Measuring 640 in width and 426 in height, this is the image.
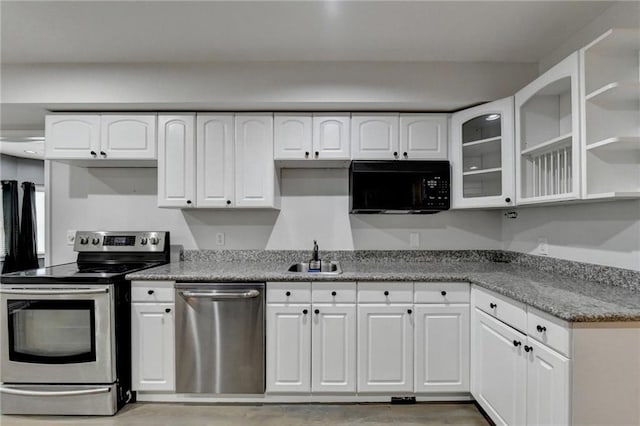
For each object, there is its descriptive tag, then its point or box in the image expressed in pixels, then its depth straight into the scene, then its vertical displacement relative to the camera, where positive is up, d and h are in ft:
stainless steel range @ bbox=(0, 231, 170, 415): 6.95 -2.87
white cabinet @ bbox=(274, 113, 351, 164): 8.32 +1.94
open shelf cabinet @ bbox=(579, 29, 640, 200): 5.32 +1.49
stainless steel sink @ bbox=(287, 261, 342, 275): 9.04 -1.55
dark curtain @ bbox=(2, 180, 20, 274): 14.65 -0.10
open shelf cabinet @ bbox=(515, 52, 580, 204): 6.20 +1.60
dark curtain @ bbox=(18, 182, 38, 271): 14.56 -1.02
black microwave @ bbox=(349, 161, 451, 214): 8.15 +0.67
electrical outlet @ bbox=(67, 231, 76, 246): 9.55 -0.77
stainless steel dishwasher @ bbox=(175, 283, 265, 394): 7.14 -2.82
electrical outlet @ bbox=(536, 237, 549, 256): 7.51 -0.81
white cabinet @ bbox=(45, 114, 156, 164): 8.30 +2.00
